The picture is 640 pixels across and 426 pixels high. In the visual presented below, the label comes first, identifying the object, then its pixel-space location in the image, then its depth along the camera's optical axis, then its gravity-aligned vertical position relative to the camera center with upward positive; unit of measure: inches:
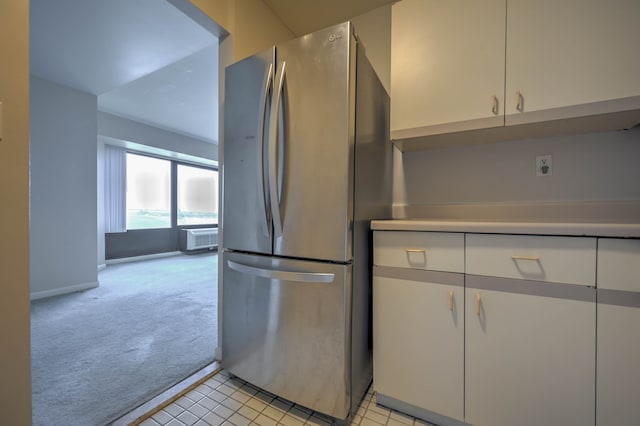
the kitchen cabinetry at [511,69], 43.2 +27.1
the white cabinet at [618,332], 34.6 -16.4
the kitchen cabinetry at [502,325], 35.7 -18.0
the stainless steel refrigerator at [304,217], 45.6 -1.2
